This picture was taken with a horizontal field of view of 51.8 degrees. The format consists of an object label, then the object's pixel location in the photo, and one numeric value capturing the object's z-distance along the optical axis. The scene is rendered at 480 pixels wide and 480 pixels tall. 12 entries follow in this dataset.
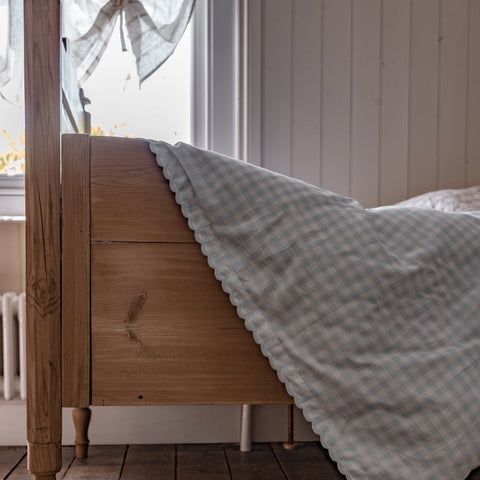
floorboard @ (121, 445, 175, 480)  1.29
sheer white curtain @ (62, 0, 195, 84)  1.48
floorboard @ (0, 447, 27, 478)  1.30
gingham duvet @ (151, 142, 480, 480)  0.74
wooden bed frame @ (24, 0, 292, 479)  0.75
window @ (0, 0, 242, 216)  1.58
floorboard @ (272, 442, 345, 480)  1.30
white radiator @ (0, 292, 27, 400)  1.37
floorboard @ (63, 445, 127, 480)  1.28
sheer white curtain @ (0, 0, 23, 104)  1.50
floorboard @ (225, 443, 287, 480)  1.29
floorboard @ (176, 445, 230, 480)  1.29
